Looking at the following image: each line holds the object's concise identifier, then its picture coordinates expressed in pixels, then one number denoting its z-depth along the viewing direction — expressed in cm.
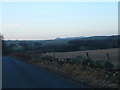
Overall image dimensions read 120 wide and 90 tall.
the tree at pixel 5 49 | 11180
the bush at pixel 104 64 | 2191
